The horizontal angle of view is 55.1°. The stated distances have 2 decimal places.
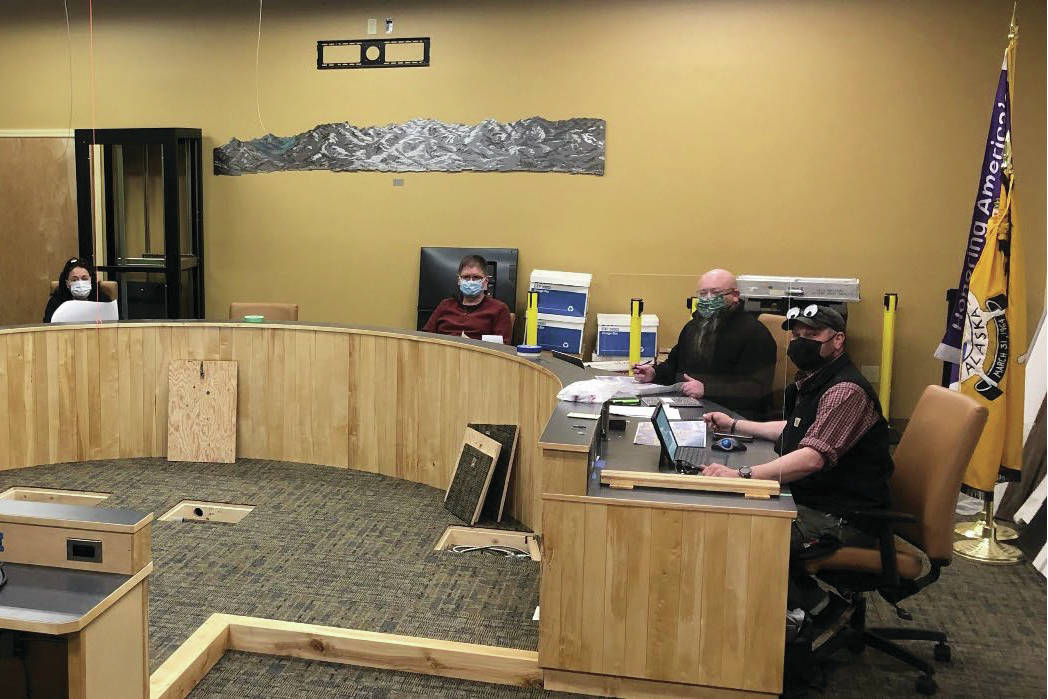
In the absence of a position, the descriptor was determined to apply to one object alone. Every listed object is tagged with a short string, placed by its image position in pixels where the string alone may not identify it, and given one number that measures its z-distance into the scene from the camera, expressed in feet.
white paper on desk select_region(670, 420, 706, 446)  11.87
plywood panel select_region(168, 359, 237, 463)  19.02
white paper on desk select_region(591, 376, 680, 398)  13.75
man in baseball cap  10.71
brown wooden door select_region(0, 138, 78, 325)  26.68
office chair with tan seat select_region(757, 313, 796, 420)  11.85
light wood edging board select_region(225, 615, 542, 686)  11.05
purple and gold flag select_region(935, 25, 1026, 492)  15.64
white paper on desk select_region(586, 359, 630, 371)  18.89
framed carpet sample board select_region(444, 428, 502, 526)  15.80
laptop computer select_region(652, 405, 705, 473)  10.92
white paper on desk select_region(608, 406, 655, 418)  13.27
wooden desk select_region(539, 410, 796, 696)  10.11
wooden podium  7.41
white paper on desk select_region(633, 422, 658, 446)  12.03
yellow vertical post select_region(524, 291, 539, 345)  21.99
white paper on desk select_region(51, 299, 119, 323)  19.26
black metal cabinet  25.59
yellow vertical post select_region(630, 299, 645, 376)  19.80
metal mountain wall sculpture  24.04
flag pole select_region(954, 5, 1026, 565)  15.14
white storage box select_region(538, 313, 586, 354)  23.30
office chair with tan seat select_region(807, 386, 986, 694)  10.66
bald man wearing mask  12.57
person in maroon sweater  20.72
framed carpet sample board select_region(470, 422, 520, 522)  15.92
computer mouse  11.73
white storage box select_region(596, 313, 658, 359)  22.94
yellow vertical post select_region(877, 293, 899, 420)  21.91
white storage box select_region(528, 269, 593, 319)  23.43
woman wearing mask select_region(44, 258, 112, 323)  20.01
